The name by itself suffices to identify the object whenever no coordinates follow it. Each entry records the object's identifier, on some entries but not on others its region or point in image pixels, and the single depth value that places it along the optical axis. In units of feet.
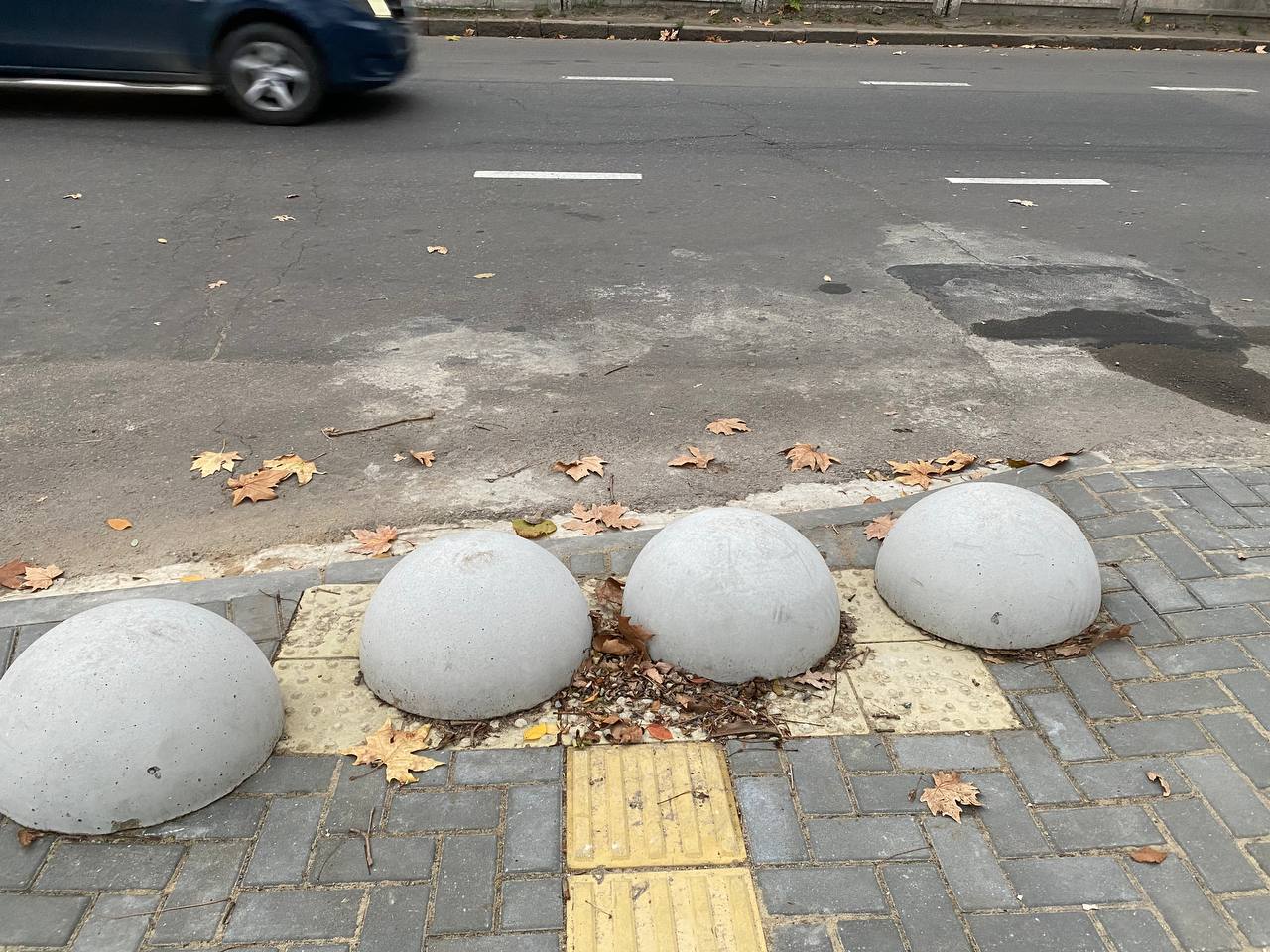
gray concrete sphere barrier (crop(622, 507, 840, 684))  11.03
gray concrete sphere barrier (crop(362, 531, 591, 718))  10.53
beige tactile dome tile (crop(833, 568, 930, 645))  12.27
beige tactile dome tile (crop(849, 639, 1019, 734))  10.93
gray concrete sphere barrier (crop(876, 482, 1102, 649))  11.75
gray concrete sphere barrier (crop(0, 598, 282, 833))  9.12
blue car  31.58
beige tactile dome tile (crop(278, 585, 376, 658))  11.85
